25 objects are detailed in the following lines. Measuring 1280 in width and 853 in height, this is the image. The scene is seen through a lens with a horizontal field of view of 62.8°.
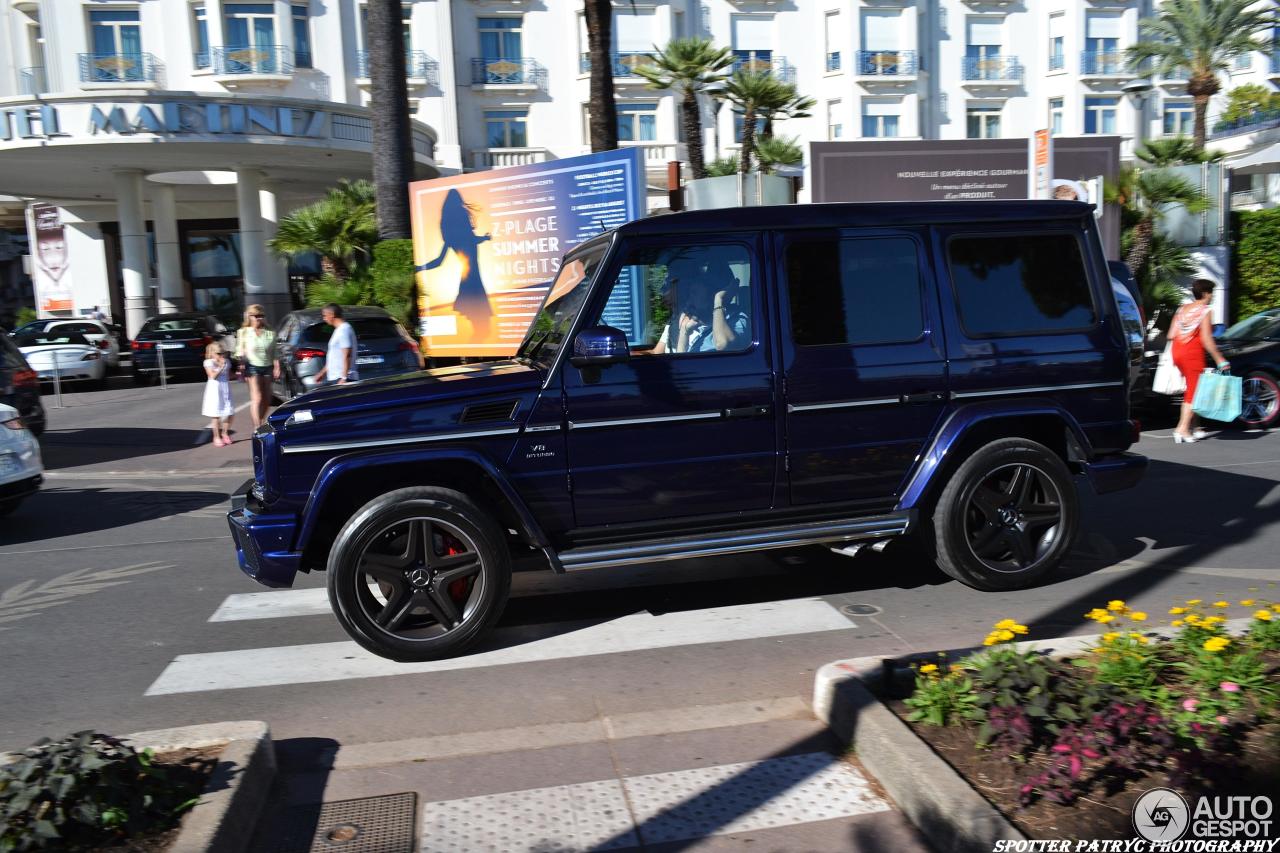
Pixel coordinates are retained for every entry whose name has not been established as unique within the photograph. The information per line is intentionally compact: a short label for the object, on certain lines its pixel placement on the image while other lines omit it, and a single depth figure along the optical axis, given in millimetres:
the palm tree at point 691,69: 23250
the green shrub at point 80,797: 3088
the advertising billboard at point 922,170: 20453
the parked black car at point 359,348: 14562
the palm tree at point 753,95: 25625
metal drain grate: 3477
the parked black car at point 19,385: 12461
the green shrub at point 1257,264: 19516
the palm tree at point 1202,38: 38750
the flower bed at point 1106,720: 3258
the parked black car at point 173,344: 23438
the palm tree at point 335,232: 19781
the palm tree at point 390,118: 17609
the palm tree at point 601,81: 17188
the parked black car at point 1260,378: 11992
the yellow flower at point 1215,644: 3961
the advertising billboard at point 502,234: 14180
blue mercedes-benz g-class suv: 5164
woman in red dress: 11109
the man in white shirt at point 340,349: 12539
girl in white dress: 13594
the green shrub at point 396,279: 17938
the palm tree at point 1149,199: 18750
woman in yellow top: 14086
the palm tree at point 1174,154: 22938
